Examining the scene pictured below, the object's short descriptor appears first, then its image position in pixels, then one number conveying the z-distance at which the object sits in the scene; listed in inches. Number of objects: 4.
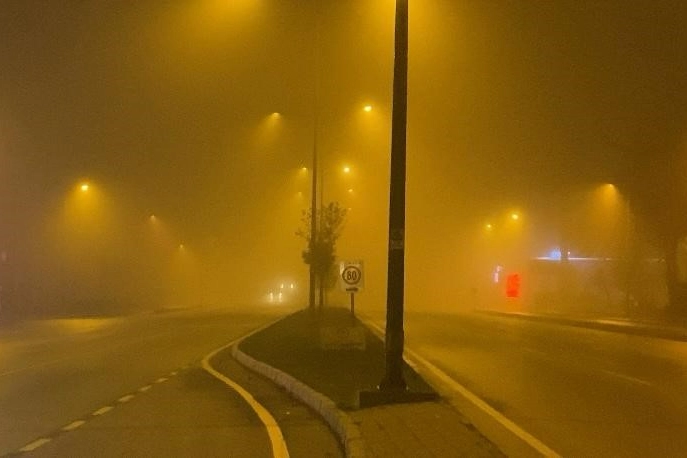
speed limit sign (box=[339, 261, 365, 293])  1109.1
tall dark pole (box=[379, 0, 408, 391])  669.3
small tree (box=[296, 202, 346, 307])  2130.7
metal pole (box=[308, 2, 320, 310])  1914.1
